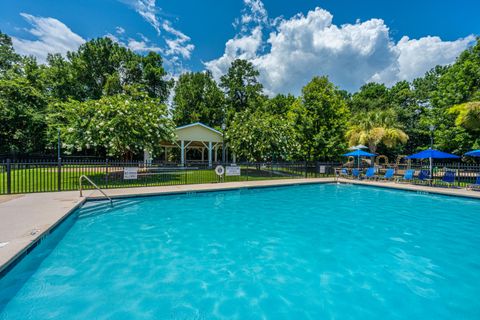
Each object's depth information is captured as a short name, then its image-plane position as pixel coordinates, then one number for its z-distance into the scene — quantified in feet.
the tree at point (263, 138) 62.80
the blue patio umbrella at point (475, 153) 45.80
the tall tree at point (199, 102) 119.96
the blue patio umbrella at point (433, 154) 49.03
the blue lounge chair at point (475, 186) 42.92
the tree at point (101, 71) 98.53
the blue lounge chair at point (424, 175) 50.72
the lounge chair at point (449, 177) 47.14
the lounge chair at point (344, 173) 62.38
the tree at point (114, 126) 42.63
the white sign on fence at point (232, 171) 49.12
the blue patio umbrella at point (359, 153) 61.32
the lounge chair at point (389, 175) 56.24
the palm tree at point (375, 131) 70.08
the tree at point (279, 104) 109.19
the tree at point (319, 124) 70.69
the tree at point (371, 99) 130.50
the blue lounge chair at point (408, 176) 52.08
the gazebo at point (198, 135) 76.43
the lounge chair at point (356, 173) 58.95
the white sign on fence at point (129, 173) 39.68
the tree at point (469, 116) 48.32
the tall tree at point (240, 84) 122.11
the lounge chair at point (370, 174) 57.87
